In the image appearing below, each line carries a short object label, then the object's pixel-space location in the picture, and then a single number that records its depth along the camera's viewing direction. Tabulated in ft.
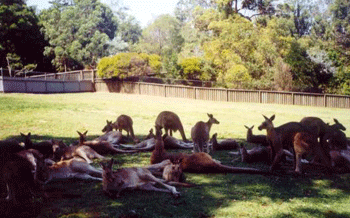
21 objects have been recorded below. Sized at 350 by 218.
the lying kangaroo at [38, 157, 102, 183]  20.89
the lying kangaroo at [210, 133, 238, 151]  30.98
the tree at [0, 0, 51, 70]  131.03
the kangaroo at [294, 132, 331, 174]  22.16
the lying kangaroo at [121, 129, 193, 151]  30.29
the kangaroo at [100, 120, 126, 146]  32.63
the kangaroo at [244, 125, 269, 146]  33.13
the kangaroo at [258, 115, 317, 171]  23.00
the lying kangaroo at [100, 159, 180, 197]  18.02
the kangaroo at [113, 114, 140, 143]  37.65
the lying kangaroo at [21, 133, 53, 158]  26.62
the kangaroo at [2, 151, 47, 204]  16.28
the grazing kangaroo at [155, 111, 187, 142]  34.60
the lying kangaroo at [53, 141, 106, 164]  25.19
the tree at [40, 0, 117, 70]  147.97
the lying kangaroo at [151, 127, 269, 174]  22.00
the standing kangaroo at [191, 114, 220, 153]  28.53
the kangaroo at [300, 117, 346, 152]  25.75
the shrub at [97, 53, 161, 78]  122.62
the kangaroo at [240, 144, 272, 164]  25.75
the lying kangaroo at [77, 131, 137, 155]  28.32
